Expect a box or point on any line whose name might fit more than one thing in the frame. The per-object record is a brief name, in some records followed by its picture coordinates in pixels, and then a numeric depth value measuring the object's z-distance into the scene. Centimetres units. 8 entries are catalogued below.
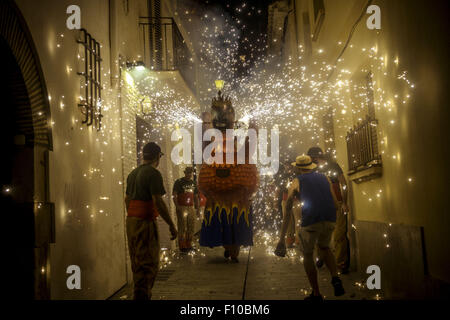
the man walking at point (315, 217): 547
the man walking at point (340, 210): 735
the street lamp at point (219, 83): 1043
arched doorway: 407
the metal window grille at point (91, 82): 574
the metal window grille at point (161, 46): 1002
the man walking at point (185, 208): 1071
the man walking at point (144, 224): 511
